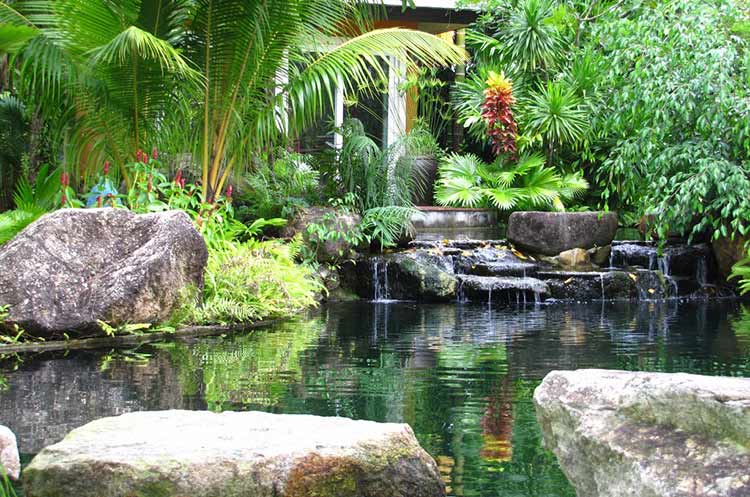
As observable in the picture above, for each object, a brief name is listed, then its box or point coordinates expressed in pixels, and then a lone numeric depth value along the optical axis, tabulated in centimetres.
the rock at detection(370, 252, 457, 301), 1301
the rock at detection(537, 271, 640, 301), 1320
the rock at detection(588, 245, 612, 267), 1444
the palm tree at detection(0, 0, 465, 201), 1070
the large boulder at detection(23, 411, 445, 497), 341
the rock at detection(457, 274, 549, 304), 1293
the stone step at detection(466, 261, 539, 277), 1362
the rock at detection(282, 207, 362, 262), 1305
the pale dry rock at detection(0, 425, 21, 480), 377
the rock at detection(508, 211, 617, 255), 1425
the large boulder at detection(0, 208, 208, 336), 840
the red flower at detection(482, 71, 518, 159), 1691
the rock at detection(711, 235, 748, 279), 1332
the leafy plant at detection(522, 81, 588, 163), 1683
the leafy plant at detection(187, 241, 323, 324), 1001
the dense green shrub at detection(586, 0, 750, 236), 1194
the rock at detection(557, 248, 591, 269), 1409
